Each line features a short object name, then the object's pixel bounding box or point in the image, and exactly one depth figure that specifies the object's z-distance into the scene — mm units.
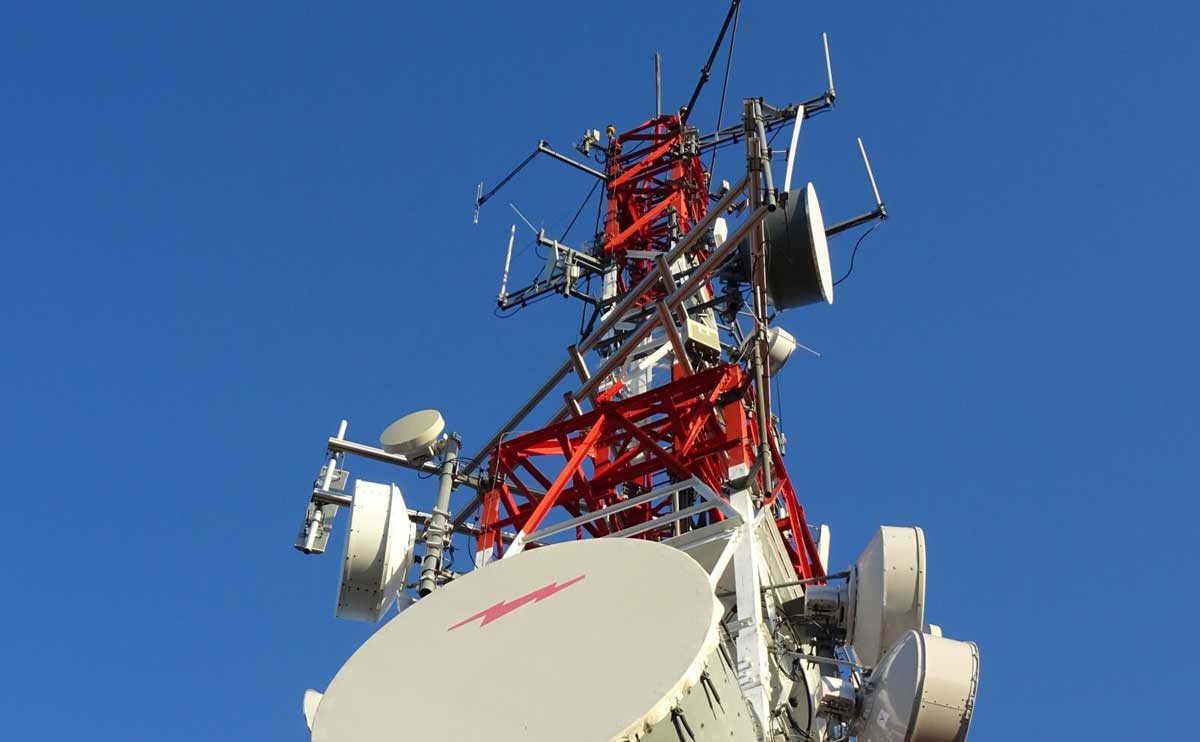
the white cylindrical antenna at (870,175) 16698
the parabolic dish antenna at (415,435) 15430
